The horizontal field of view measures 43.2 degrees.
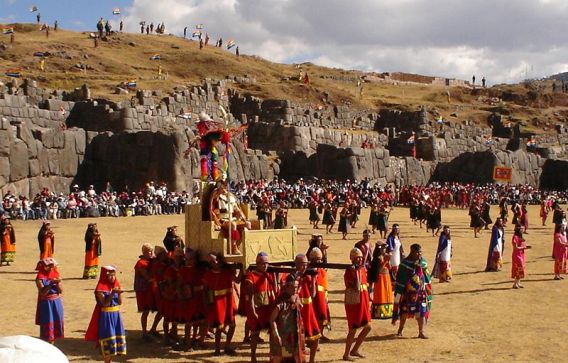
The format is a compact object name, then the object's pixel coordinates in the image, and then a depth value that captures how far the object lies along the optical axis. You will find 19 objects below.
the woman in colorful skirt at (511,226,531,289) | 16.58
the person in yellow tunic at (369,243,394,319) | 11.97
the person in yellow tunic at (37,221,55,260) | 17.16
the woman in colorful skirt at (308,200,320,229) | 32.72
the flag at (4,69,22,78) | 57.92
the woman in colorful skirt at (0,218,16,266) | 19.36
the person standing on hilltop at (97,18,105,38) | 96.81
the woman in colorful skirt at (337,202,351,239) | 27.84
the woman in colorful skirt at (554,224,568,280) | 18.08
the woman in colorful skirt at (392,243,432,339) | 11.67
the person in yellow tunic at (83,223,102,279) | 16.97
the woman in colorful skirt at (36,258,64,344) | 9.71
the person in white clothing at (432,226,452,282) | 17.52
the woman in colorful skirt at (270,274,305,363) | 8.55
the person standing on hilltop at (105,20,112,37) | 99.44
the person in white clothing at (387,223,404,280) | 15.94
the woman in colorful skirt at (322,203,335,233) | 29.78
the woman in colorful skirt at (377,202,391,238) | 28.70
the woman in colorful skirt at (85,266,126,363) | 9.39
